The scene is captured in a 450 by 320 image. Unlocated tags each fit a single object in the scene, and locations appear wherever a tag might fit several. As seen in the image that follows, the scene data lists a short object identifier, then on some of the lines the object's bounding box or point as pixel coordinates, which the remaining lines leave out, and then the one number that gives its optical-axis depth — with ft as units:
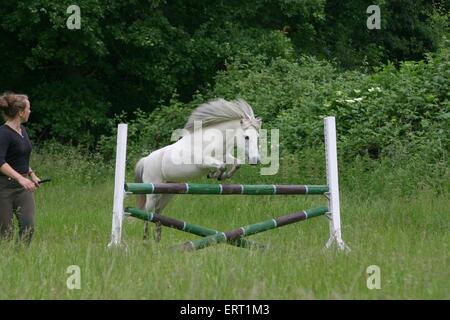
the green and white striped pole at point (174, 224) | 46.96
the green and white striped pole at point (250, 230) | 45.41
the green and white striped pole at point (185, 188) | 46.76
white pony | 50.31
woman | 48.15
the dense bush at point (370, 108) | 85.81
